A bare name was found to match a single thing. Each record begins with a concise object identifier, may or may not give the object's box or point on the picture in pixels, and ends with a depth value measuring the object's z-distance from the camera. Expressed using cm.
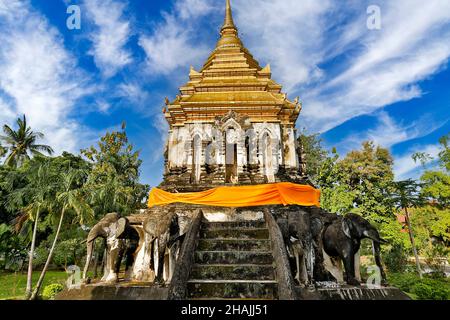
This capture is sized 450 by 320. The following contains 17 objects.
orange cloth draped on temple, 1052
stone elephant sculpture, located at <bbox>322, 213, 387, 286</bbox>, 770
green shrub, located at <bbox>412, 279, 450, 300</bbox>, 1272
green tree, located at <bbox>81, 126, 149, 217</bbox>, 2441
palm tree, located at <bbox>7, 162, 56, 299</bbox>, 1805
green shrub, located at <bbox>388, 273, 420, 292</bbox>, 1614
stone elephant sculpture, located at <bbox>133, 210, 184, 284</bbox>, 759
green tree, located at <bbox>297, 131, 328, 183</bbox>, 2864
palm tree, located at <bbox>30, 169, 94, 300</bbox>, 1739
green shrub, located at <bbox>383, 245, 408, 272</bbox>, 2542
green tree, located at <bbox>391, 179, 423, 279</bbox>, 2406
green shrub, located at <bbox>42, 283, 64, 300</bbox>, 1451
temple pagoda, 1377
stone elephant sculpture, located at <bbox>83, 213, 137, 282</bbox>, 855
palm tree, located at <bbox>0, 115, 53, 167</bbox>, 3426
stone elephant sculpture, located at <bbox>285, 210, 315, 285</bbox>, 707
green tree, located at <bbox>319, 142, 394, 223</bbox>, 2372
